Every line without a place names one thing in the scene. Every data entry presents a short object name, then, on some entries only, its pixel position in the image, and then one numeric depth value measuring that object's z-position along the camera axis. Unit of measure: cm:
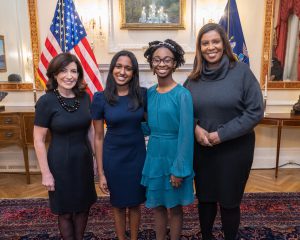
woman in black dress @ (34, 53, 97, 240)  174
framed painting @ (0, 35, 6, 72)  392
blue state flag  360
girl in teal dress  168
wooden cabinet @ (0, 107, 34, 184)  354
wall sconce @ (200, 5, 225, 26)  384
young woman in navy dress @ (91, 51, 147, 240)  178
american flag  337
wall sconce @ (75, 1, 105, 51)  378
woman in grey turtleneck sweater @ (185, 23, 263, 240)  171
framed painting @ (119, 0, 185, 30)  378
